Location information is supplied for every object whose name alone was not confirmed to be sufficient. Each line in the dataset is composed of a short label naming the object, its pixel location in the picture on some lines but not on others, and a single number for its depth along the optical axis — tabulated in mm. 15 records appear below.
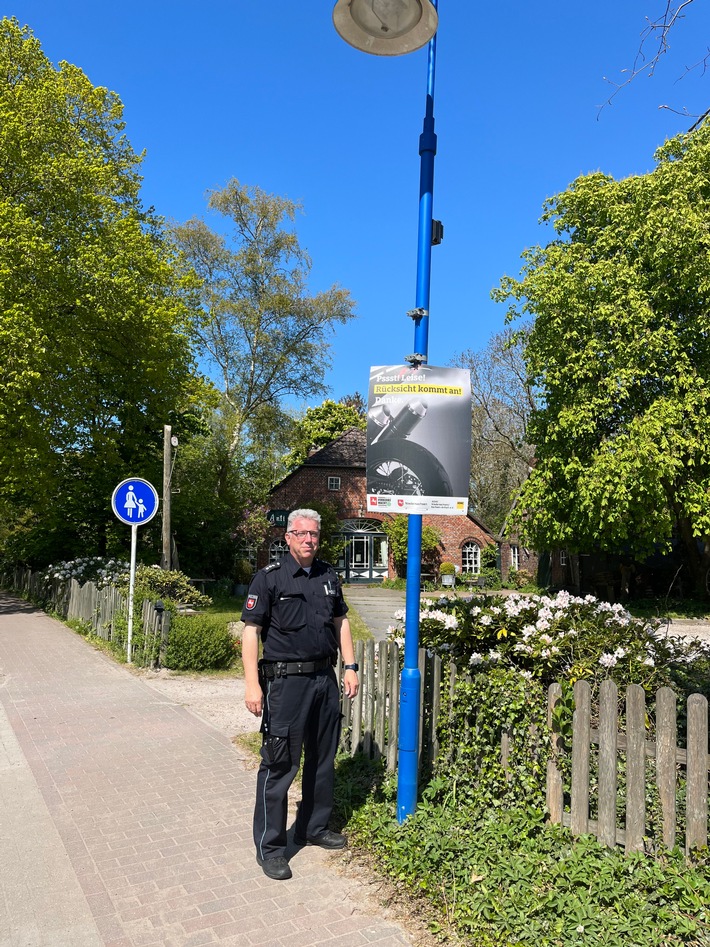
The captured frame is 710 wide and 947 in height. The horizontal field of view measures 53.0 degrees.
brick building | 35625
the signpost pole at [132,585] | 11281
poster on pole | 4527
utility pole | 17906
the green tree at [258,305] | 33719
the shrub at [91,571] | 15449
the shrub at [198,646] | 10734
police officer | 4184
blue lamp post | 4051
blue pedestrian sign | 11555
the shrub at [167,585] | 14102
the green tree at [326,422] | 58812
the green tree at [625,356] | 18406
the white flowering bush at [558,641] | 4941
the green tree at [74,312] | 17672
